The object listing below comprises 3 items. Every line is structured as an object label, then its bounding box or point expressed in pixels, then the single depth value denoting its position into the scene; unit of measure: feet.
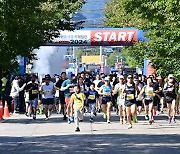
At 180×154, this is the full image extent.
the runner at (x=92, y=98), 82.29
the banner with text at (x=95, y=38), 129.39
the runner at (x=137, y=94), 79.61
